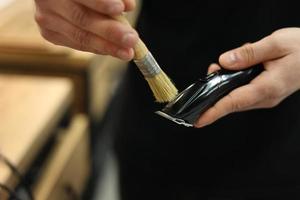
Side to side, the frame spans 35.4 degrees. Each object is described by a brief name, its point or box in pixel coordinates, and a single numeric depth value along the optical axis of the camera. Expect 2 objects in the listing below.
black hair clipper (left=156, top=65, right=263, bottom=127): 0.51
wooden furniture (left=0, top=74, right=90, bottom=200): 0.93
